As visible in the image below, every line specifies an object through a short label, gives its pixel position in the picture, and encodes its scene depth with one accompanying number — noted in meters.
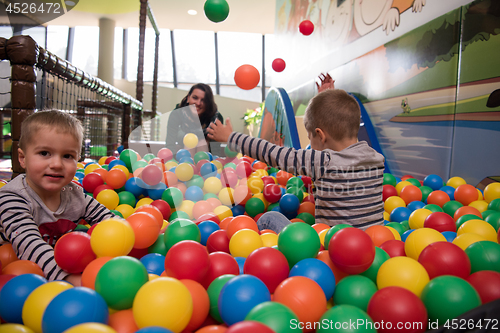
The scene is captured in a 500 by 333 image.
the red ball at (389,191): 1.75
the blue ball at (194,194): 1.69
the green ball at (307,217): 1.49
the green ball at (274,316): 0.51
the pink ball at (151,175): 1.69
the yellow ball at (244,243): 0.91
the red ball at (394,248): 0.89
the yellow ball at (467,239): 0.87
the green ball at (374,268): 0.77
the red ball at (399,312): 0.57
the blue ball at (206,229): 1.12
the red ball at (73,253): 0.76
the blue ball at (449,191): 1.67
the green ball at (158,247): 0.98
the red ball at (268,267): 0.72
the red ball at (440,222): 1.12
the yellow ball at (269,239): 0.98
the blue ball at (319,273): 0.70
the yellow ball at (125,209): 1.45
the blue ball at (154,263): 0.83
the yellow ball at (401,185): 1.81
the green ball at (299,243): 0.81
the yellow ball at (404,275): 0.69
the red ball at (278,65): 2.76
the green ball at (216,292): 0.66
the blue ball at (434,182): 1.83
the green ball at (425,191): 1.73
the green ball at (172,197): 1.58
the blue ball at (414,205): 1.54
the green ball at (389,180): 1.89
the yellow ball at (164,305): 0.54
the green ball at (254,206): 1.65
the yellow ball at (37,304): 0.60
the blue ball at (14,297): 0.64
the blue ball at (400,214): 1.43
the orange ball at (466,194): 1.56
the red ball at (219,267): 0.76
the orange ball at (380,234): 0.97
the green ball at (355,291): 0.66
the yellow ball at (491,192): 1.50
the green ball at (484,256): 0.76
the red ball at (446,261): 0.72
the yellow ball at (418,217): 1.25
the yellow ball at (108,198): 1.51
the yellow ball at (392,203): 1.58
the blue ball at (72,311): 0.52
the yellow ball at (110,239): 0.79
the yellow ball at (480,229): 1.00
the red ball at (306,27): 2.75
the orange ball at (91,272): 0.71
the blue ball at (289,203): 1.58
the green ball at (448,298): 0.59
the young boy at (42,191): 0.83
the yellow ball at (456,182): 1.73
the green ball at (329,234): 0.90
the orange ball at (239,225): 1.04
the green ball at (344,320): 0.53
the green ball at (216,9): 1.81
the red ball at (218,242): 1.00
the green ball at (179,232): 0.93
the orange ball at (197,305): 0.61
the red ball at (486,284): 0.65
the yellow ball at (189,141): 2.30
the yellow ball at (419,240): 0.86
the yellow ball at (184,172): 1.83
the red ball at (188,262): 0.70
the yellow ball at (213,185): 1.80
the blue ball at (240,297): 0.58
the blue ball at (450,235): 1.02
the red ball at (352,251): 0.70
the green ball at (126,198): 1.61
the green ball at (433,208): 1.38
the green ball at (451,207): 1.45
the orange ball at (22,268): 0.76
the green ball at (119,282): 0.62
